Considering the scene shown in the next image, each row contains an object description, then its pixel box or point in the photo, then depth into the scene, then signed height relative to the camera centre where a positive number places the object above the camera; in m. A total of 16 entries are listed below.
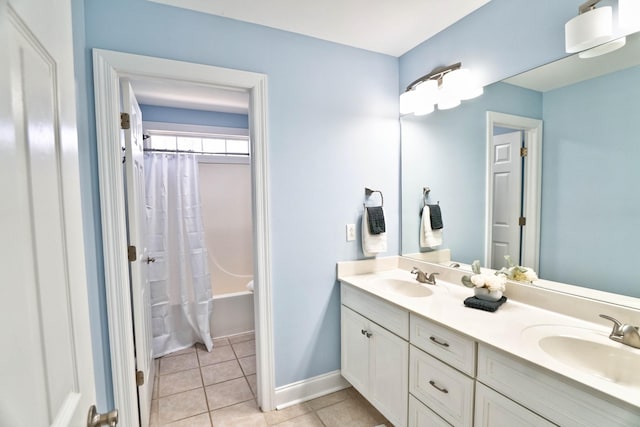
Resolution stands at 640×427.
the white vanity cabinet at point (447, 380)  0.92 -0.73
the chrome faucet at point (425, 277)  1.92 -0.52
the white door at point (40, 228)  0.41 -0.04
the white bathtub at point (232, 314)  2.98 -1.15
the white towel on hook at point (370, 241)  2.16 -0.31
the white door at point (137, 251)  1.67 -0.30
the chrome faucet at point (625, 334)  1.07 -0.50
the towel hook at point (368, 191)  2.22 +0.05
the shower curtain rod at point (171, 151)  2.93 +0.50
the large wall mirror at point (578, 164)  1.21 +0.14
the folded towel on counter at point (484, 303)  1.42 -0.51
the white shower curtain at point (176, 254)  2.70 -0.51
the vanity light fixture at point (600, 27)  1.14 +0.66
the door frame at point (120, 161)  1.51 +0.21
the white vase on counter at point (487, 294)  1.49 -0.49
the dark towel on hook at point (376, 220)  2.14 -0.16
